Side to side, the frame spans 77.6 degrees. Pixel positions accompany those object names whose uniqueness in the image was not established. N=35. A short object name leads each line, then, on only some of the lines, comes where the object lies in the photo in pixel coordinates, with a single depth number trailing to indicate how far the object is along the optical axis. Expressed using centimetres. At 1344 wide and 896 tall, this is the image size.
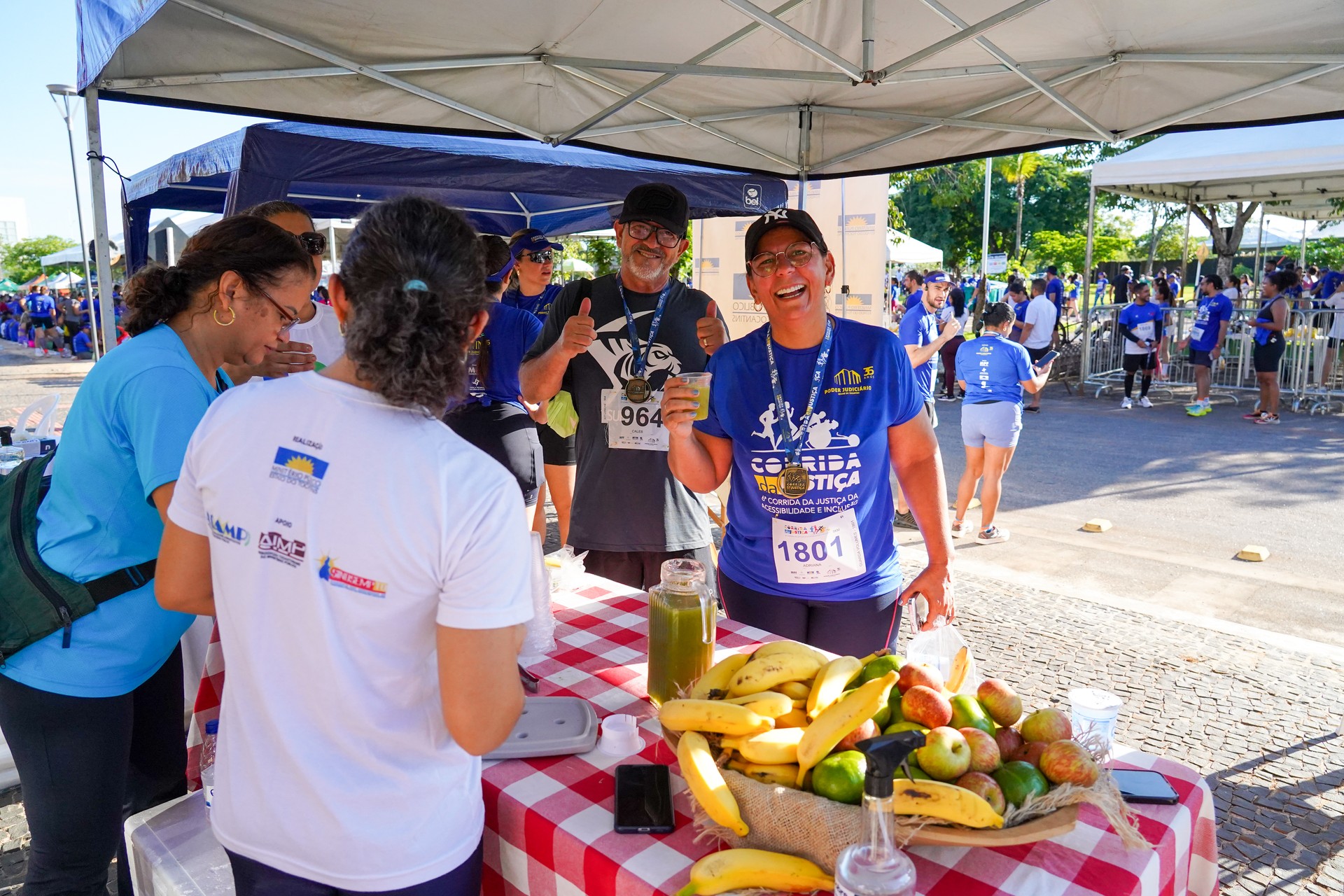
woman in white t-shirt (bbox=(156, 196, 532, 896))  108
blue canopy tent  372
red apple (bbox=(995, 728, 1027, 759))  132
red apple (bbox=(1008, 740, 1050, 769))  128
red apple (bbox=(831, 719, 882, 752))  129
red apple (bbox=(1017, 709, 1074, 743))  132
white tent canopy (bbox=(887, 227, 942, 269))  1984
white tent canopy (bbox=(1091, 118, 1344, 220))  1025
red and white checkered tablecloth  121
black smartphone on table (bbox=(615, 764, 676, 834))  133
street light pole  1003
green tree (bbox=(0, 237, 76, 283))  6762
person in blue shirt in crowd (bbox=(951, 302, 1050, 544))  596
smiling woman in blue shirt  227
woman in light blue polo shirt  162
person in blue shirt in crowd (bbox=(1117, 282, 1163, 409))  1212
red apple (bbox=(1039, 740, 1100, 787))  120
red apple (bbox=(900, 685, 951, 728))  132
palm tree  3381
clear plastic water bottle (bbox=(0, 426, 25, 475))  353
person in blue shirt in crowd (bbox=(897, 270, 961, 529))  750
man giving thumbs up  297
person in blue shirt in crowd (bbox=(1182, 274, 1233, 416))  1192
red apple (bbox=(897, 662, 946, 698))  141
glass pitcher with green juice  175
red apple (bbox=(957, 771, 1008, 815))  116
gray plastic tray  156
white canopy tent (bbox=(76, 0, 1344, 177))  298
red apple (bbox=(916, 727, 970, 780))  120
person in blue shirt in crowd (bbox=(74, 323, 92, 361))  2277
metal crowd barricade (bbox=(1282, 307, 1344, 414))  1179
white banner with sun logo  803
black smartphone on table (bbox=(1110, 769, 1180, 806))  140
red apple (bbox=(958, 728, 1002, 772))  124
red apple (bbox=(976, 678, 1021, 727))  139
